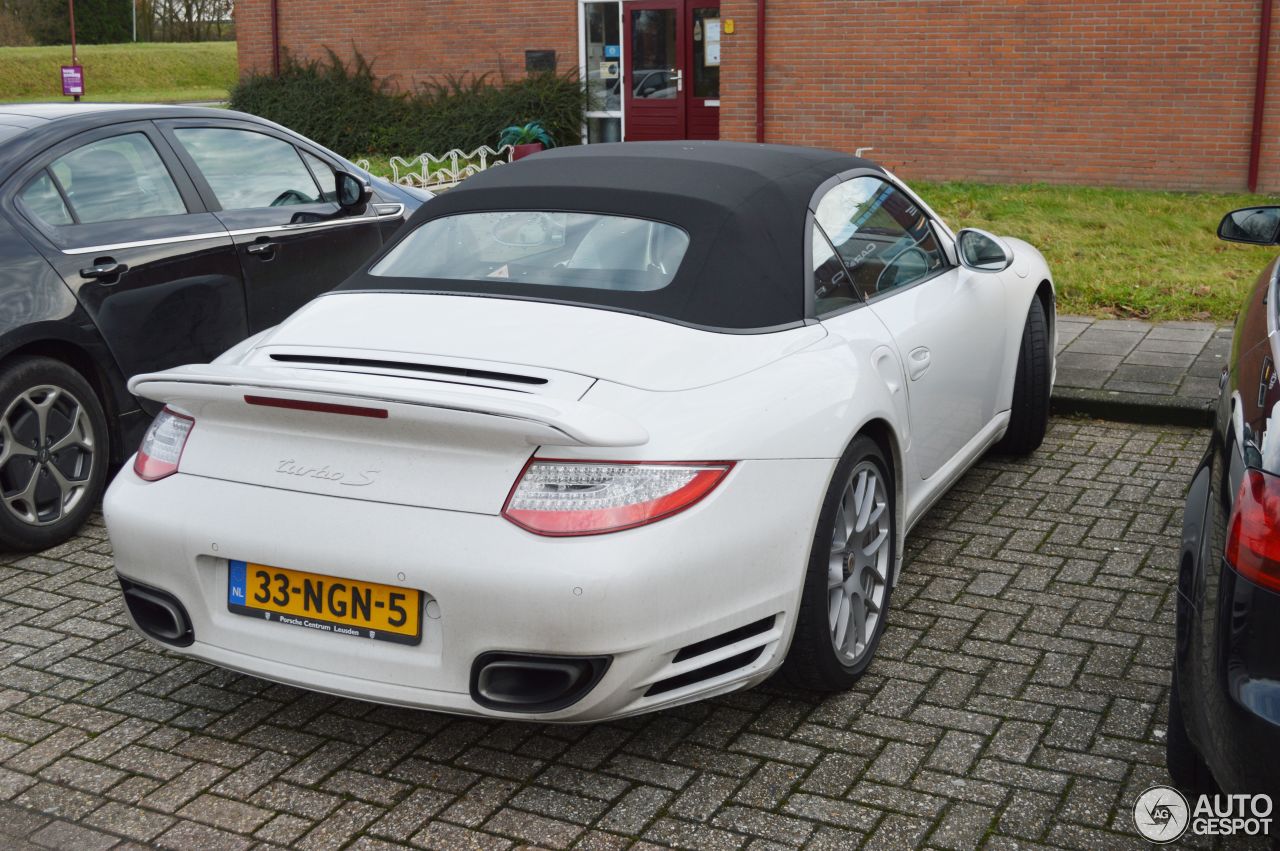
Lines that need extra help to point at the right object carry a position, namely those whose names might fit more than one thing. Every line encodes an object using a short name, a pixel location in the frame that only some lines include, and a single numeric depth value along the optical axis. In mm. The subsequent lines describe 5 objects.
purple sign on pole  28750
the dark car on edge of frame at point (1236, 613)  2465
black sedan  4949
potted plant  18266
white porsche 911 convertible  2996
